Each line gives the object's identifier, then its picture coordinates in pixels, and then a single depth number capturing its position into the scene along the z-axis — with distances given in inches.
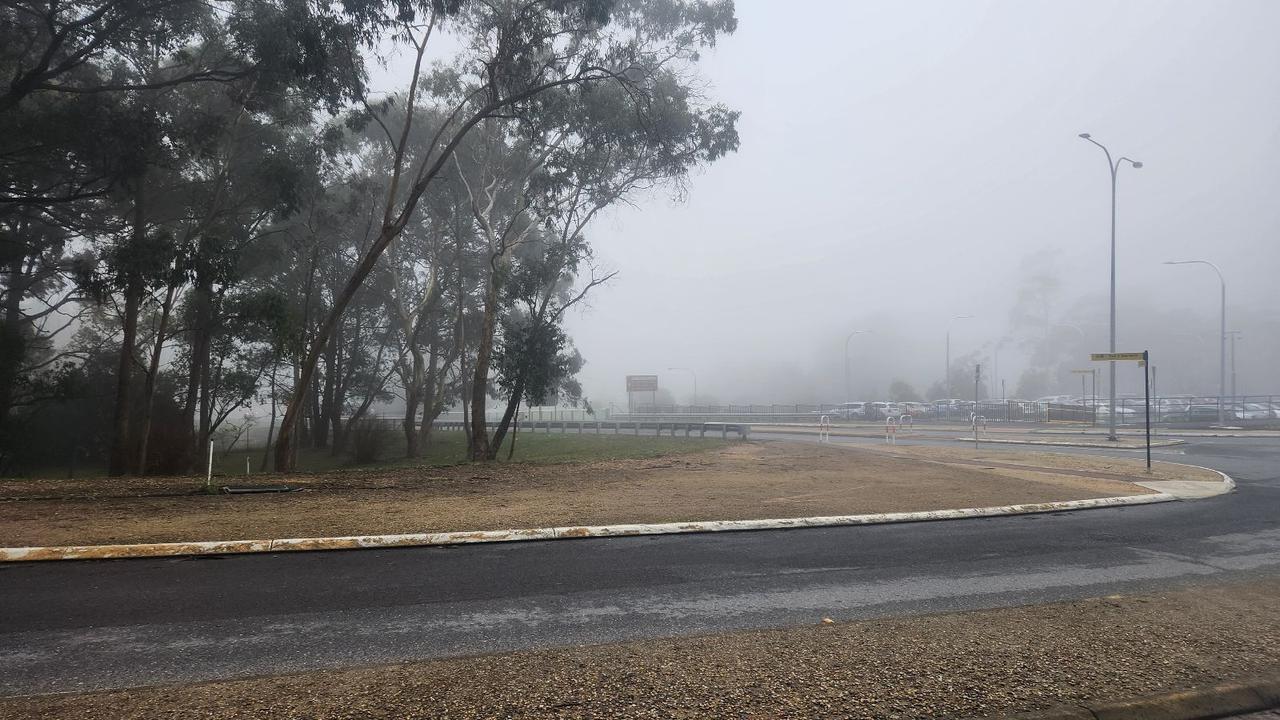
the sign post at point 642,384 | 2556.6
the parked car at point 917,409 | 2073.1
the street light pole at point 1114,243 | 1063.5
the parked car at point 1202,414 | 1558.8
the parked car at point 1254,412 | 1583.4
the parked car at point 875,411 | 2217.0
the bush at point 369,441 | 1070.4
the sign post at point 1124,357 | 570.1
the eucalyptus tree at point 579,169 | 892.0
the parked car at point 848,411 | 2258.1
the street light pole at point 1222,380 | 1415.0
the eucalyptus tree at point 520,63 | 735.7
